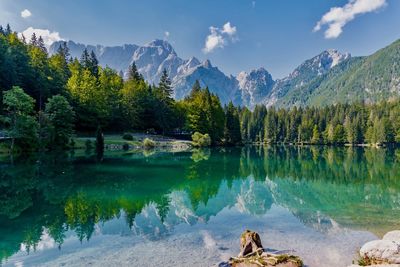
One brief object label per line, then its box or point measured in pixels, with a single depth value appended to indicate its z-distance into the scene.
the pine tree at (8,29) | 105.18
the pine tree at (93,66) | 102.50
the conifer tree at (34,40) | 111.88
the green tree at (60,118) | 60.31
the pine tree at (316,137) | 153.12
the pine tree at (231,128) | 103.56
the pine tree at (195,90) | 104.85
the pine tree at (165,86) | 103.89
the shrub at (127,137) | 80.00
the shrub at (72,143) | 65.12
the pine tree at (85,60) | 102.00
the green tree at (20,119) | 49.41
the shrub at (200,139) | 88.99
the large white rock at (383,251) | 10.09
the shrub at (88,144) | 66.94
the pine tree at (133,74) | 102.25
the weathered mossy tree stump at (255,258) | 10.88
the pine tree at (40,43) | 112.75
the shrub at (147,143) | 76.62
